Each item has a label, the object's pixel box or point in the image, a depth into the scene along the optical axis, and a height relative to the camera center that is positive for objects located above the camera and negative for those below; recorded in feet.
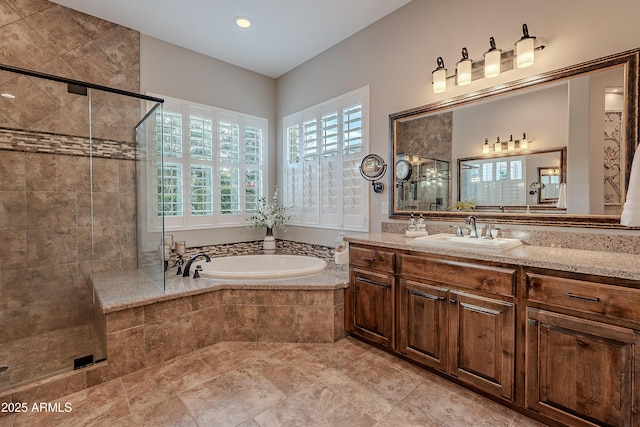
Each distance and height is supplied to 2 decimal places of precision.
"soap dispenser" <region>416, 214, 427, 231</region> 8.45 -0.50
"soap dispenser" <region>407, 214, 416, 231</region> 8.48 -0.48
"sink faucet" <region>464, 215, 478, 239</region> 7.02 -0.47
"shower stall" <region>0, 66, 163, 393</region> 7.63 -0.01
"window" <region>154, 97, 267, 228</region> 11.25 +1.88
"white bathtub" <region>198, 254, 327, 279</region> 11.43 -2.20
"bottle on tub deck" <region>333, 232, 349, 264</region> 9.52 -1.49
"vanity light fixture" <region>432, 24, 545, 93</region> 6.48 +3.54
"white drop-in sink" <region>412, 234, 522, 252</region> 5.93 -0.79
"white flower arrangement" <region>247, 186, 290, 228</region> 13.29 -0.33
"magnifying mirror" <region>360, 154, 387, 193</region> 9.72 +1.31
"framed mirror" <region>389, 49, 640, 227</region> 5.74 +1.45
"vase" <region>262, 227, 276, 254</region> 13.01 -1.58
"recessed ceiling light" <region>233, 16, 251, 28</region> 9.64 +6.31
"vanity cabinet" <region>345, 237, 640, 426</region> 4.39 -2.25
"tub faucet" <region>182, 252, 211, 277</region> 9.32 -1.87
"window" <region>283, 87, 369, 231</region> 10.53 +1.85
